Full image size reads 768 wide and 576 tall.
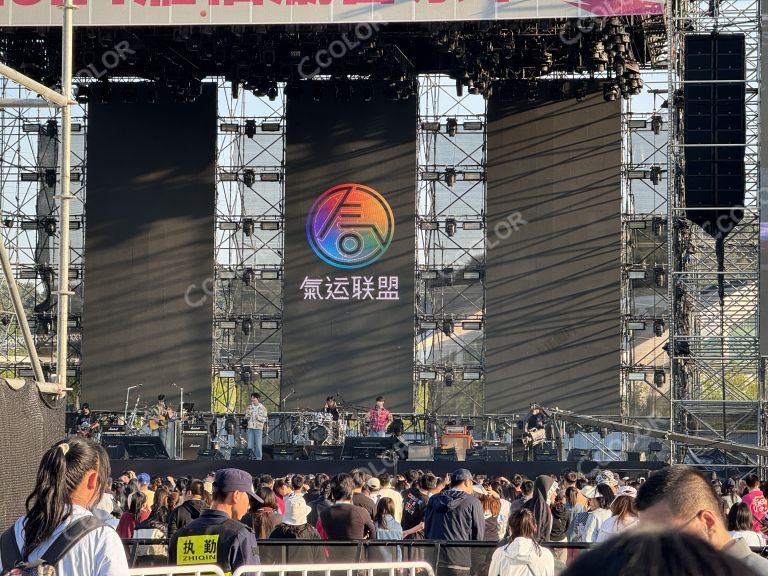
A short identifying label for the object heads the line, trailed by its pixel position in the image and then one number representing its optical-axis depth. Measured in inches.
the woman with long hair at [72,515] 140.9
